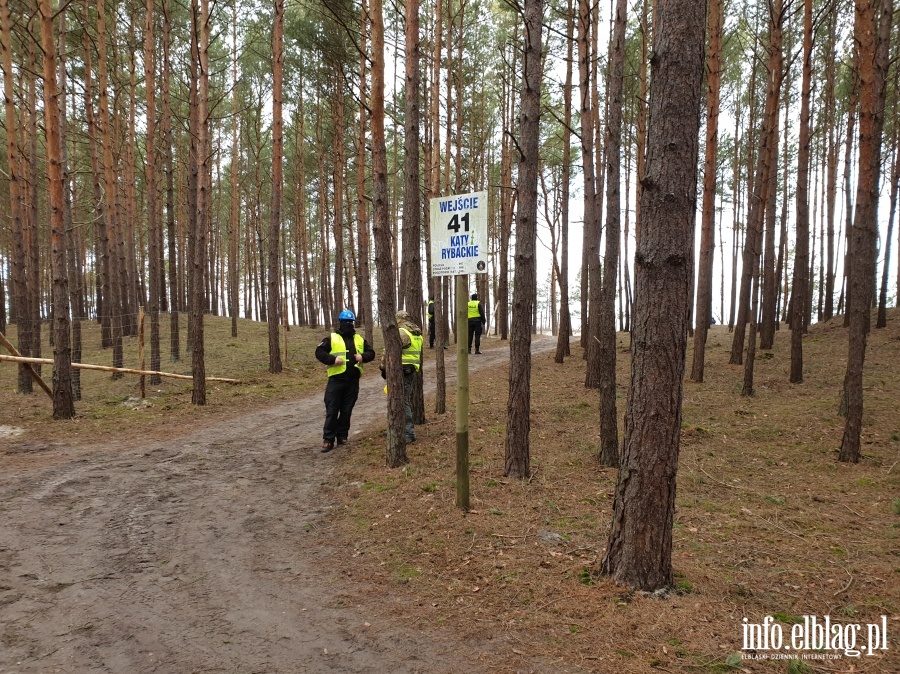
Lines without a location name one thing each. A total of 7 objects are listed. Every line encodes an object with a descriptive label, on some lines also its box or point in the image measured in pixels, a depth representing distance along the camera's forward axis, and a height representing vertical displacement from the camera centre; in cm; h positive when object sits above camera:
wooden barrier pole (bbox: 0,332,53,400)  950 -113
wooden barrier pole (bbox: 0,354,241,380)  904 -111
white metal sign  480 +69
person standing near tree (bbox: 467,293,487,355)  1736 -47
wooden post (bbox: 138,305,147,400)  1141 -84
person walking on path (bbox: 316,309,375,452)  766 -89
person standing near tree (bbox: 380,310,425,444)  757 -66
